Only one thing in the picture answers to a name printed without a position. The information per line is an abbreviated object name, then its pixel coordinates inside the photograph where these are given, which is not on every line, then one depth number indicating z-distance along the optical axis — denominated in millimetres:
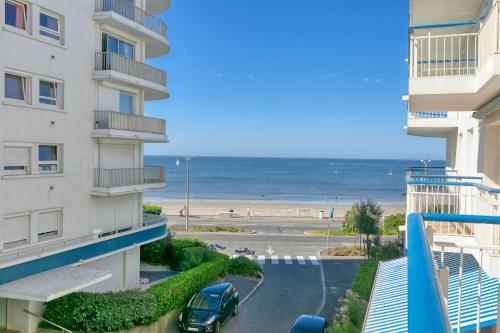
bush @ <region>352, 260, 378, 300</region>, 16702
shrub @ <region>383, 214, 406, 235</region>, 38406
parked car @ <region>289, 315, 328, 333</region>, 14914
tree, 30172
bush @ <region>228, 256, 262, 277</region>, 25281
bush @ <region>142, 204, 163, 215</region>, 30891
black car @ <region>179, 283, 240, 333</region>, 16469
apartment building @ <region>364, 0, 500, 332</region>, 1708
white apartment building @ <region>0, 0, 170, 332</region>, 14445
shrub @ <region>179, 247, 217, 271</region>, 22469
